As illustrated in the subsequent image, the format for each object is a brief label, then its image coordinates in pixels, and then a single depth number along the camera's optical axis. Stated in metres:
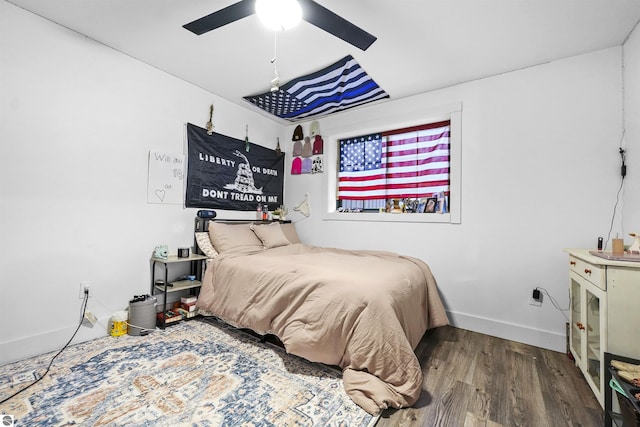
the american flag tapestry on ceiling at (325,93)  2.62
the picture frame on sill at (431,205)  3.04
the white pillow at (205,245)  2.80
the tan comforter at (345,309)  1.54
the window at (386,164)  2.81
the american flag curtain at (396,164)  3.10
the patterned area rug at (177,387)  1.37
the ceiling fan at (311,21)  1.50
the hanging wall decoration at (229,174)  2.96
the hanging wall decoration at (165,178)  2.62
